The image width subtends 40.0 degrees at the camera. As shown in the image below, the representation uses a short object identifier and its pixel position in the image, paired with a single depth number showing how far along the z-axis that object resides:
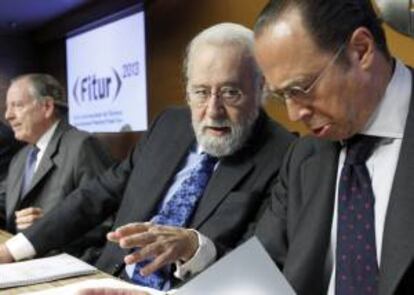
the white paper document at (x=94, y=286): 1.19
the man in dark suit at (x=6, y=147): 3.33
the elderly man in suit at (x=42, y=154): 2.36
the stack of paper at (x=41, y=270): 1.30
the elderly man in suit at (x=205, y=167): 1.54
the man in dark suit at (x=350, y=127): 0.99
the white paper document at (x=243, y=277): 0.96
